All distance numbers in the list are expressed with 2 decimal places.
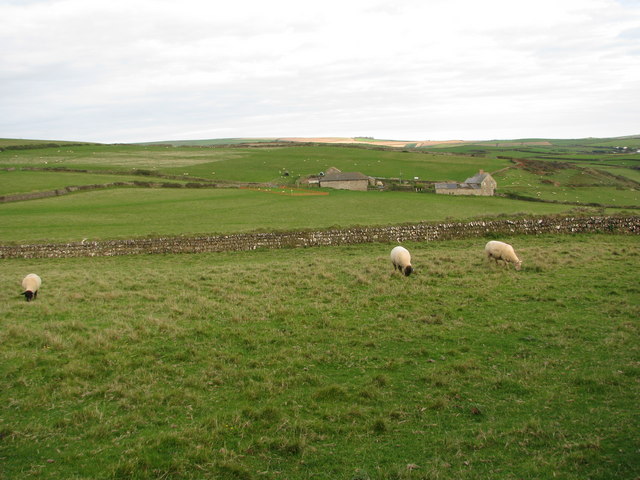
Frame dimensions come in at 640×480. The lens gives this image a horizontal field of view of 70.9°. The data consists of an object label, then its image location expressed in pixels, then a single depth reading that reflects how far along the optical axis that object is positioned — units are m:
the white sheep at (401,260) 19.80
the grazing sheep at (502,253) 20.97
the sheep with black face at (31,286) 17.64
